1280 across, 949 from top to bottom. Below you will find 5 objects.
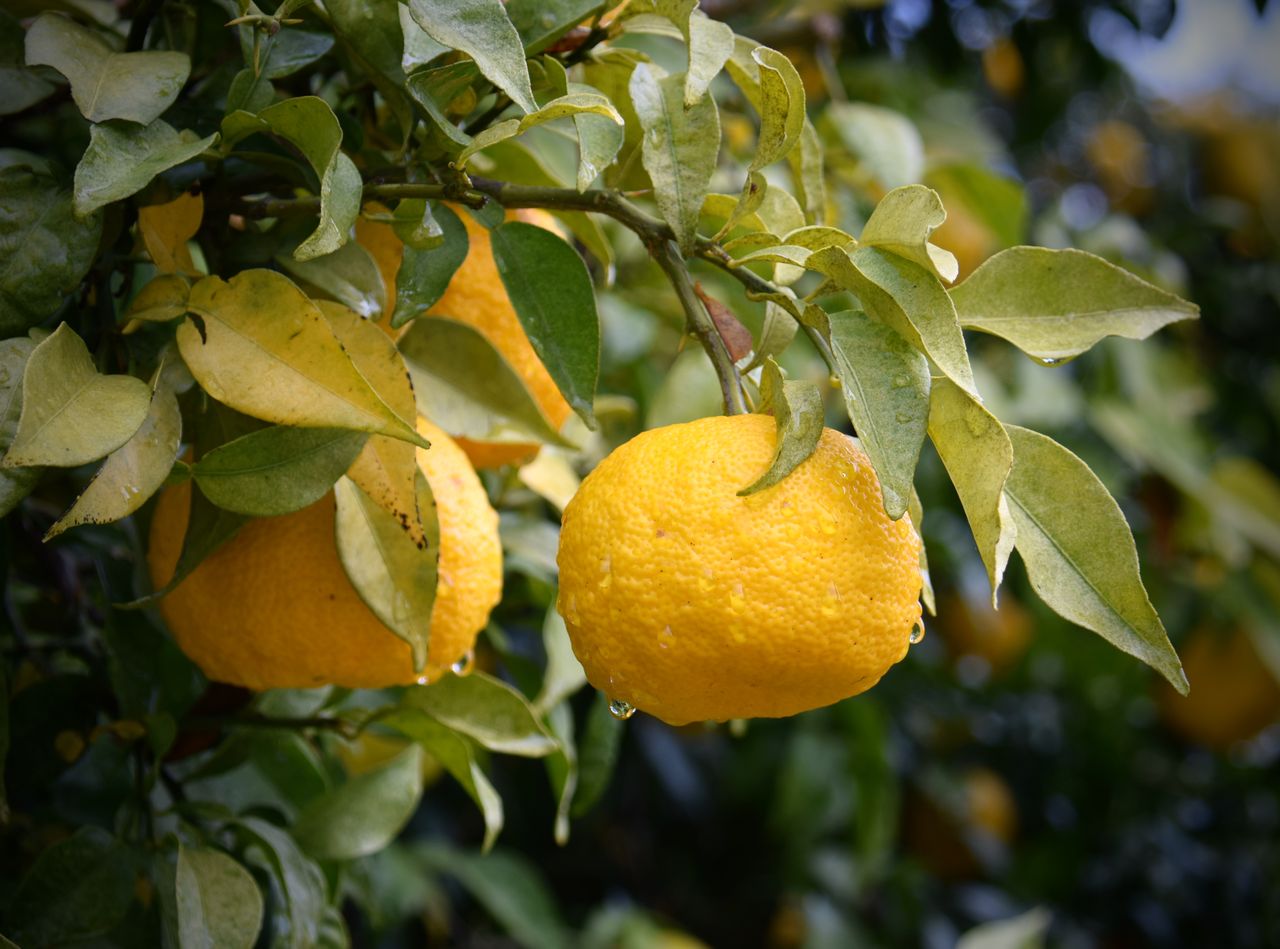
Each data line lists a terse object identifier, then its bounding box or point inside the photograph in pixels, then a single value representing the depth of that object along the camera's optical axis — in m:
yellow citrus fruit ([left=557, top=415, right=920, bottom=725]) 0.49
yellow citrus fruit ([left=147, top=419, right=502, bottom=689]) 0.59
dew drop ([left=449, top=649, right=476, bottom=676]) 0.74
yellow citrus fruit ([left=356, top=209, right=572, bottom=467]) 0.67
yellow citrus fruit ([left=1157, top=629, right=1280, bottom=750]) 1.80
